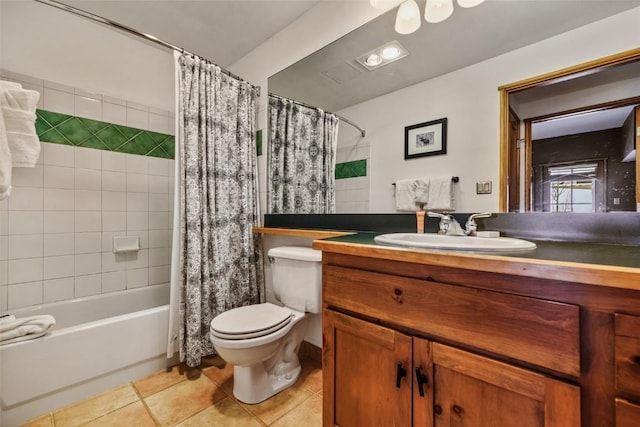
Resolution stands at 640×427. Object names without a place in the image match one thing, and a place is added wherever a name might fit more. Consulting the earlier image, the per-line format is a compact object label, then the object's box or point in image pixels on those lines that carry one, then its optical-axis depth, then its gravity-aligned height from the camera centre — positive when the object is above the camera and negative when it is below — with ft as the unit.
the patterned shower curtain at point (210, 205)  5.16 +0.20
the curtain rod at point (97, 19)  4.23 +3.31
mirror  3.51 +2.12
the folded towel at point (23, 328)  3.83 -1.71
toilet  3.99 -1.83
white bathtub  3.83 -2.40
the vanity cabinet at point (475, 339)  1.75 -1.04
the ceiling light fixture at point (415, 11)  3.97 +3.17
